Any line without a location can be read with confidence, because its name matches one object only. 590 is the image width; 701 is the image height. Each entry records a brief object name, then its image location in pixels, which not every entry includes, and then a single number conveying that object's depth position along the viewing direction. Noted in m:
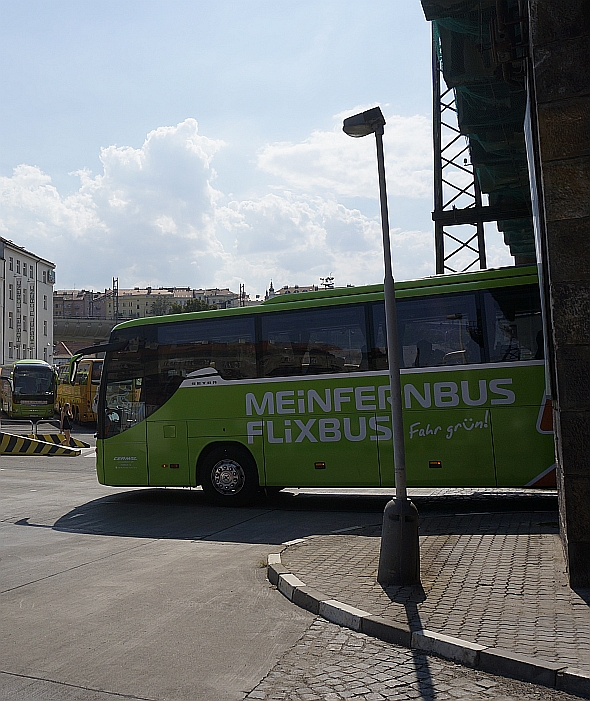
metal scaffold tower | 19.17
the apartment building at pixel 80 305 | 163.25
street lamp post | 7.11
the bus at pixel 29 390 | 43.09
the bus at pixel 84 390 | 38.97
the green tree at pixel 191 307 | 86.81
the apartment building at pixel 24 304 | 80.31
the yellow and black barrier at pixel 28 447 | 24.52
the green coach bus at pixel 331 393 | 11.80
